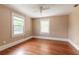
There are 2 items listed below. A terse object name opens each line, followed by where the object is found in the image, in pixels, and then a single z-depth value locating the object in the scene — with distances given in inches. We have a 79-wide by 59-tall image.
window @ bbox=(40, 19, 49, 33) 156.9
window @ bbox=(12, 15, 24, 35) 106.3
